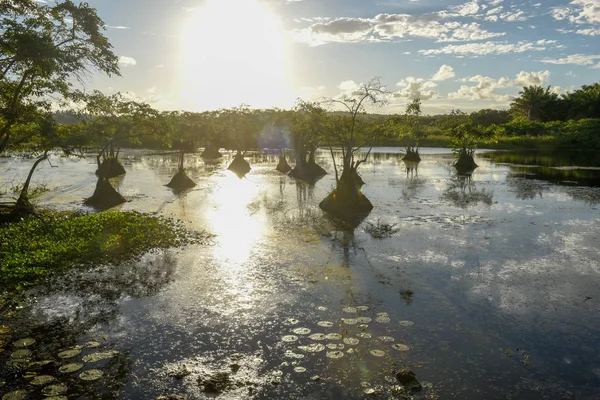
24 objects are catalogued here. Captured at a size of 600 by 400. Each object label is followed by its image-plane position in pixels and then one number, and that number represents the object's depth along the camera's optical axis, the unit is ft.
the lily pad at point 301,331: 42.75
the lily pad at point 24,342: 39.11
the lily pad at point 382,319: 45.52
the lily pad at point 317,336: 41.51
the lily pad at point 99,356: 37.06
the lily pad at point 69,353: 37.35
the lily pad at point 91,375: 34.24
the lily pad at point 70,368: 35.10
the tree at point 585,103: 394.52
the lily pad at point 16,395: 31.42
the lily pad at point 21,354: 37.04
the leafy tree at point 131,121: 125.90
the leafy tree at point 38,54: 67.15
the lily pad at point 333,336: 41.60
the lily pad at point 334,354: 38.27
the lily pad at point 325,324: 44.27
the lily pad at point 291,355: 38.35
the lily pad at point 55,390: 32.15
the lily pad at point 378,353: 38.48
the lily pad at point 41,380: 33.28
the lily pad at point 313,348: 39.34
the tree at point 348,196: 109.81
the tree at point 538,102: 451.12
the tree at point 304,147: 162.20
